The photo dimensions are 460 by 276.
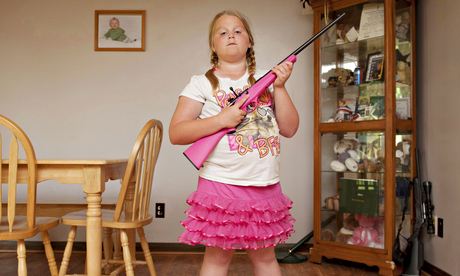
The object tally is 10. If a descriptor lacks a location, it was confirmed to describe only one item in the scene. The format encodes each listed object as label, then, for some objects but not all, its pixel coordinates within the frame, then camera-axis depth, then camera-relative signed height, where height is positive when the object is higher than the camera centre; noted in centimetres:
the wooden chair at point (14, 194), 180 -20
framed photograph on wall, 327 +83
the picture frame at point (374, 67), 272 +48
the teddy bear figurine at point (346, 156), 286 -7
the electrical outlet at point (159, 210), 322 -47
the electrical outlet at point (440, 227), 245 -45
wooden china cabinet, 261 +11
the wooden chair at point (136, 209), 200 -31
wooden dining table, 191 -15
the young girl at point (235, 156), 136 -3
